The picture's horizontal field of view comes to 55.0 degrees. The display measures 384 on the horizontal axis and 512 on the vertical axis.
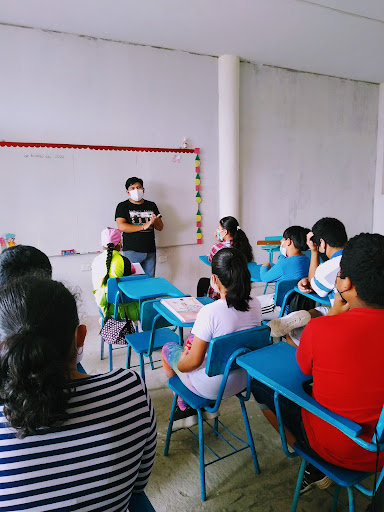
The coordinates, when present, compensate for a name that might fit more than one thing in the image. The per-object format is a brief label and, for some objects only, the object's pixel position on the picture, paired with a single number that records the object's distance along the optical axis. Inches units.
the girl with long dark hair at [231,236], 116.6
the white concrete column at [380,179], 222.5
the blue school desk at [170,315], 68.6
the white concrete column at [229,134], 169.5
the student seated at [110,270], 99.7
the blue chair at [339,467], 40.1
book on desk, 71.3
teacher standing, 150.6
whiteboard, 140.2
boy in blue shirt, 101.8
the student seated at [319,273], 78.9
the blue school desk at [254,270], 110.2
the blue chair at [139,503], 38.0
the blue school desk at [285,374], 42.1
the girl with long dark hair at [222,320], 61.5
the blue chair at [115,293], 95.2
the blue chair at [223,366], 58.6
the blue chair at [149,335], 83.5
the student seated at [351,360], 43.7
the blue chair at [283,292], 97.2
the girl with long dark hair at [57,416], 26.3
